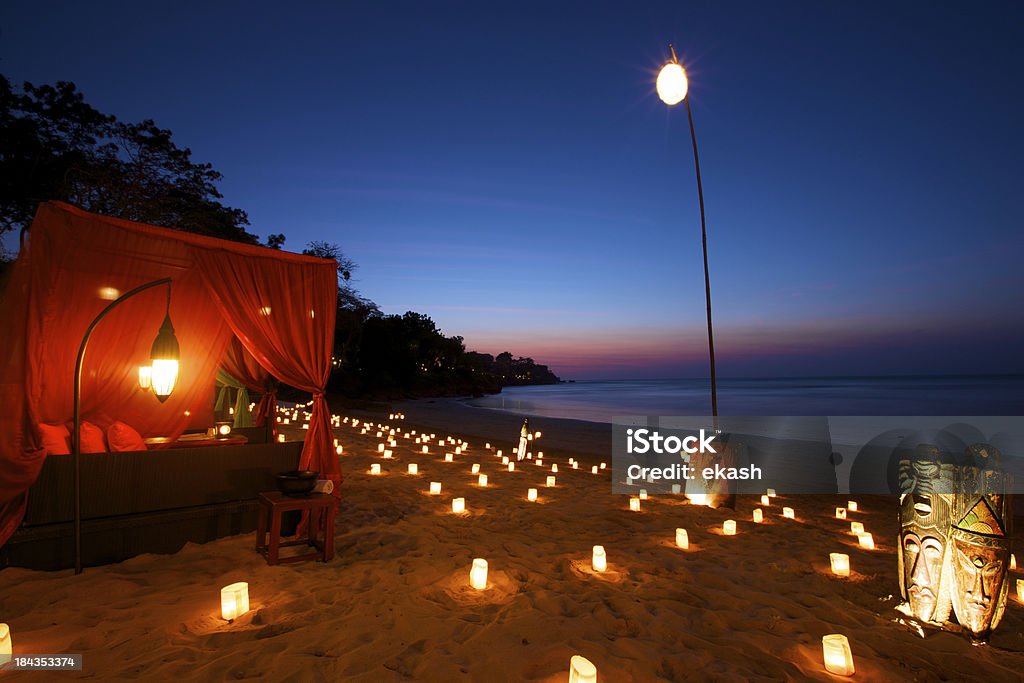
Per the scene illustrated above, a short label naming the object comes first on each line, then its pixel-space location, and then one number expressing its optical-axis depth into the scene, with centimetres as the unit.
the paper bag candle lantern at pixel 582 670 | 208
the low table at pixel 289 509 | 373
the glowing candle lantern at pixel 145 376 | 477
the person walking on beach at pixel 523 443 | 916
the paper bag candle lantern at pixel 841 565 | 392
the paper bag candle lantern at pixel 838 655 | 250
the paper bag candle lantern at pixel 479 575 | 348
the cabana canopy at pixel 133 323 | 360
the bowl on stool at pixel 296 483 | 391
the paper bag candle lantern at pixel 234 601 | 294
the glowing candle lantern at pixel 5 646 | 239
